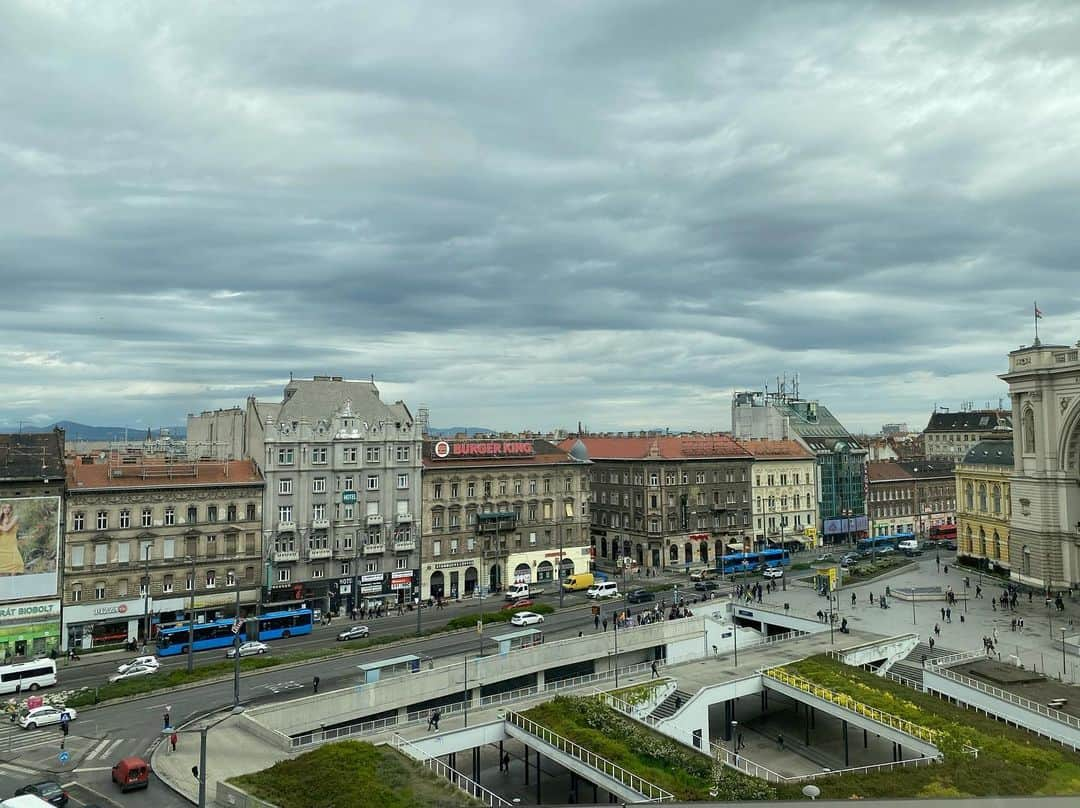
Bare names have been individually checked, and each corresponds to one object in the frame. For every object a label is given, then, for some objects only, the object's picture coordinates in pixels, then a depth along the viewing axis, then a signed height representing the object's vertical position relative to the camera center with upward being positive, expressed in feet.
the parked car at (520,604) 255.91 -48.35
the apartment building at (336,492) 259.80 -12.02
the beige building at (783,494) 386.11 -19.99
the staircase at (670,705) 162.61 -50.54
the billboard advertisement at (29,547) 212.23 -23.34
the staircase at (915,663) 177.17 -47.20
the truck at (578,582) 302.86 -47.87
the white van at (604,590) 281.95 -47.24
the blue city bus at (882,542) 399.44 -45.14
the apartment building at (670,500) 353.72 -21.08
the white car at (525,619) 232.53 -46.88
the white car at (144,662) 191.33 -48.24
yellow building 306.14 -20.48
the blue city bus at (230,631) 216.95 -48.35
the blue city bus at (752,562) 345.10 -46.95
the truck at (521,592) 279.49 -48.31
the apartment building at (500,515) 291.17 -22.85
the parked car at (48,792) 110.93 -45.63
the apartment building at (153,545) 225.35 -25.66
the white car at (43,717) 153.79 -48.83
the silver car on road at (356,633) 225.15 -48.92
